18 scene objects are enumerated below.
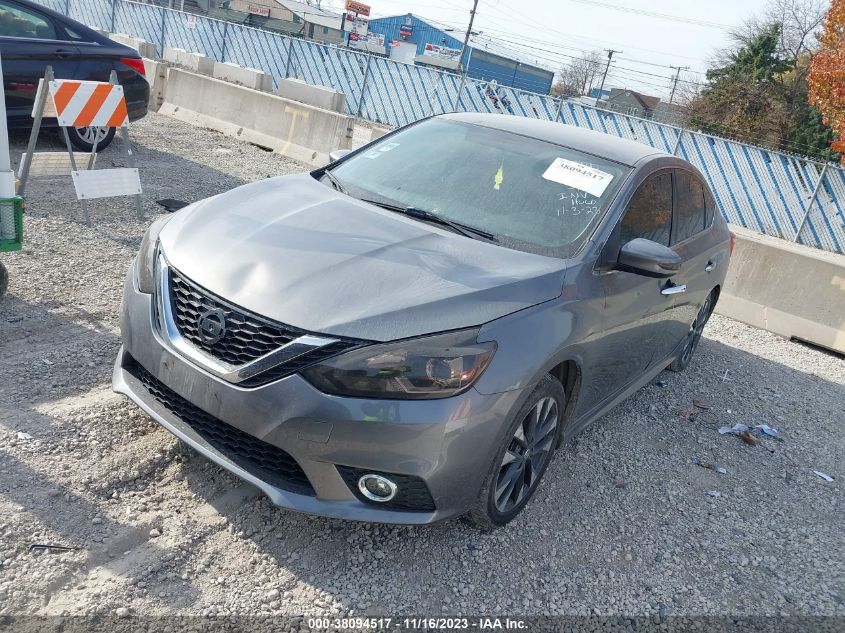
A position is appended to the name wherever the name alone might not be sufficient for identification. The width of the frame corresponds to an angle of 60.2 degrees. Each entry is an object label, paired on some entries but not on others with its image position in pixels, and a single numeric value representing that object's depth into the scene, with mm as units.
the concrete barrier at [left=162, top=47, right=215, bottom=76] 16953
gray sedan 2701
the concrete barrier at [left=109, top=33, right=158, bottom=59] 17250
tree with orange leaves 20453
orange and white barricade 6227
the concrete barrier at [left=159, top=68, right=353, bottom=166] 11562
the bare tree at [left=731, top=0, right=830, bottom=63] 41812
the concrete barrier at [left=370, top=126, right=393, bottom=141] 11145
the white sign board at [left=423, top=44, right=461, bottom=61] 69625
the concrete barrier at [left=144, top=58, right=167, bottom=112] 10453
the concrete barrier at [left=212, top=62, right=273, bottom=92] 15477
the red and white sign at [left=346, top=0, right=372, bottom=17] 70312
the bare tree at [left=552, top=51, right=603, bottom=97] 86750
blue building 60969
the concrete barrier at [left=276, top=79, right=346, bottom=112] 13375
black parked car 8039
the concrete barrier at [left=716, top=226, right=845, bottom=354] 7535
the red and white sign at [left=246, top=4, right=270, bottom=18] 63834
